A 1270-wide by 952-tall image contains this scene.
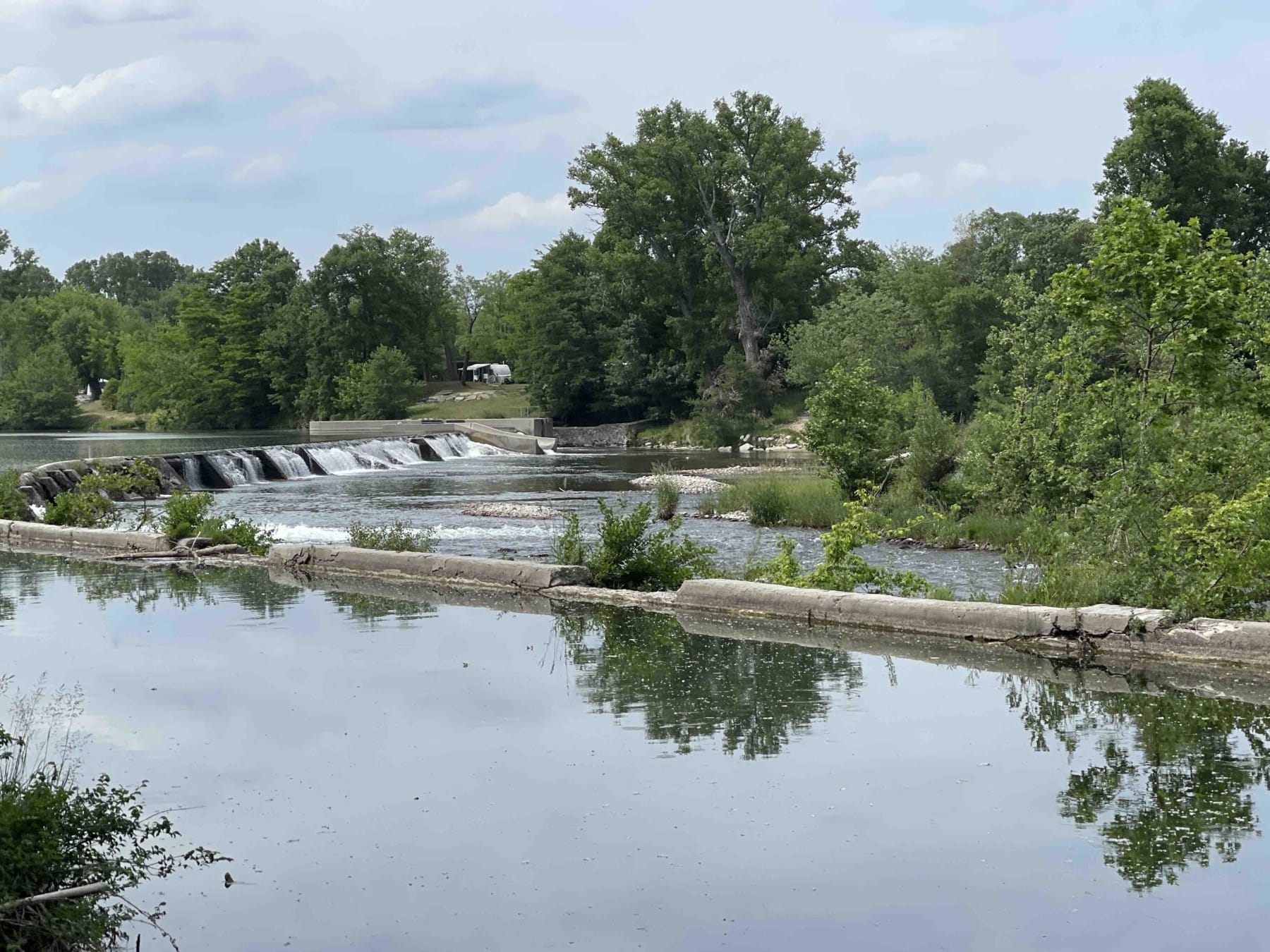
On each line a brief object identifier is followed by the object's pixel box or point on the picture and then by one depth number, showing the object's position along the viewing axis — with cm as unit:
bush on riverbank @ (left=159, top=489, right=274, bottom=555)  1867
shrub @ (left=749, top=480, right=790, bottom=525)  2550
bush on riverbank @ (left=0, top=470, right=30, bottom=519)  2288
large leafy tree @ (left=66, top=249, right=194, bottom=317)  15788
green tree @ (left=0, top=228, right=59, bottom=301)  11478
